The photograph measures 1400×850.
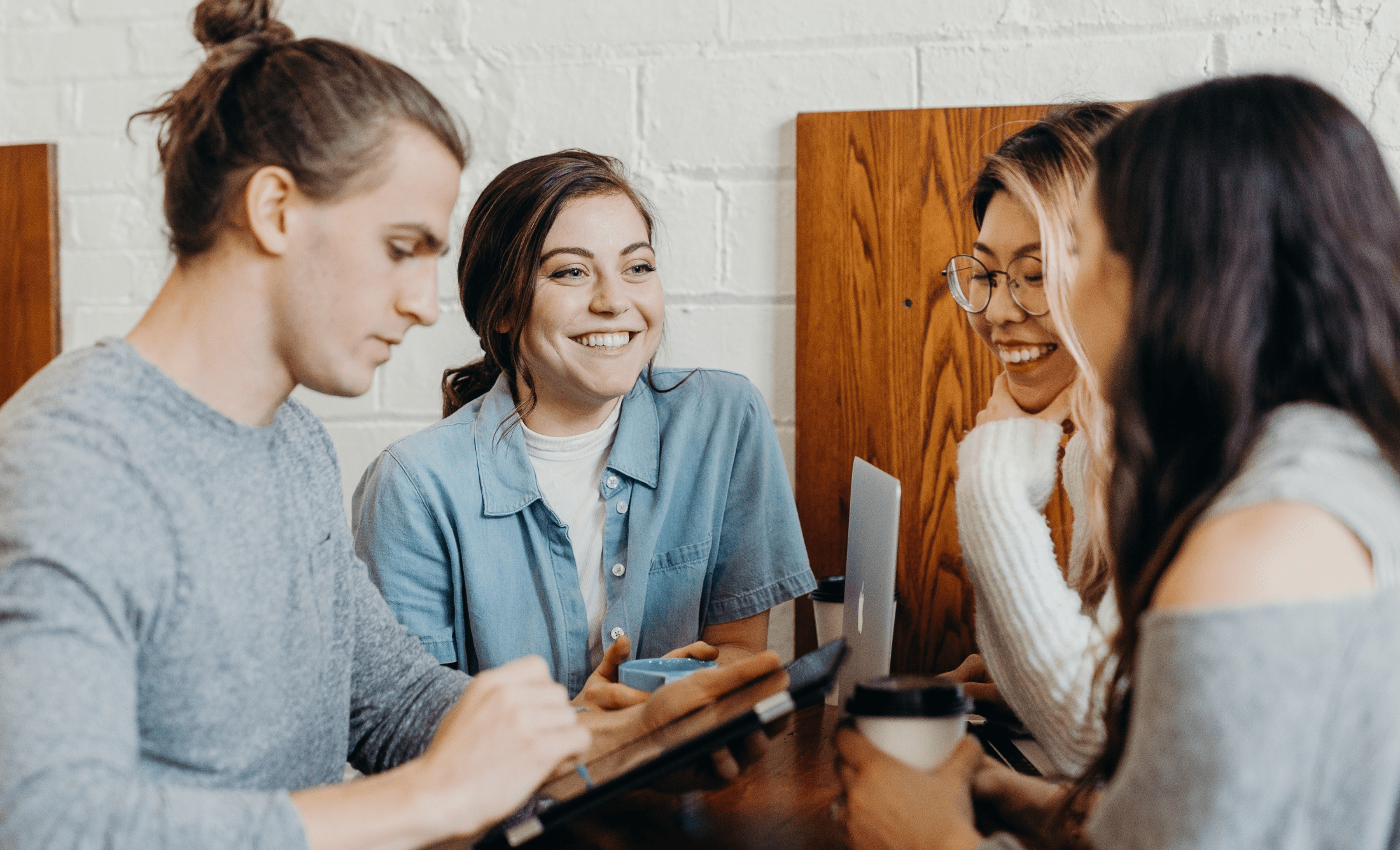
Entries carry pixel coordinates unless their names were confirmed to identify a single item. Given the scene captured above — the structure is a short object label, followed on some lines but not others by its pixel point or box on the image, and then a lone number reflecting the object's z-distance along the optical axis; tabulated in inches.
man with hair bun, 24.0
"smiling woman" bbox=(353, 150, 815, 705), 54.4
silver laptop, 38.1
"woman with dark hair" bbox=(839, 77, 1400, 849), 20.5
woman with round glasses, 39.9
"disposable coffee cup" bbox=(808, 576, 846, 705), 50.8
